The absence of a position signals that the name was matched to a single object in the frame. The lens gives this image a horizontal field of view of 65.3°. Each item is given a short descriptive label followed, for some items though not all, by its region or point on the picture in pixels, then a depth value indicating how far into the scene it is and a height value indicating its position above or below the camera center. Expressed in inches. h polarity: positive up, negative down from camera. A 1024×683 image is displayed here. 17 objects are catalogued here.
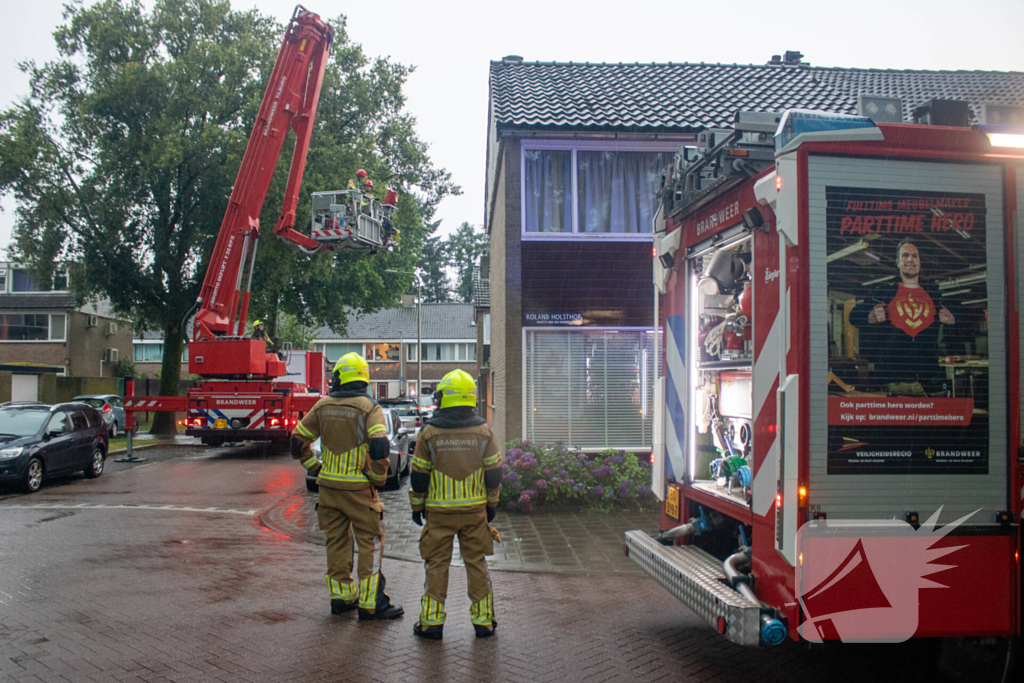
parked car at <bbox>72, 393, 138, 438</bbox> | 1074.2 -66.3
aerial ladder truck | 670.5 +72.5
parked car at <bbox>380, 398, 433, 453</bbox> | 740.6 -59.7
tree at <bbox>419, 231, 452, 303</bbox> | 3307.1 +358.9
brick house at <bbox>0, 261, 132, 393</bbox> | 1550.2 +72.1
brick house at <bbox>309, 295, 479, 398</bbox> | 2484.0 +46.7
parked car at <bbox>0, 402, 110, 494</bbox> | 497.4 -54.3
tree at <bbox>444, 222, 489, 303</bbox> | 3334.2 +454.2
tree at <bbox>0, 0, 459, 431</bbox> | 981.8 +253.5
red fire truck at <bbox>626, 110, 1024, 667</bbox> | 156.3 -5.8
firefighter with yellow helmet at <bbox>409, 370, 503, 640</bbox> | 217.9 -37.3
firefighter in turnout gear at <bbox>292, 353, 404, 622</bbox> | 235.5 -37.1
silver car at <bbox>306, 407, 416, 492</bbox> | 554.6 -68.4
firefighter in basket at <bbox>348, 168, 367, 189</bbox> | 652.9 +153.2
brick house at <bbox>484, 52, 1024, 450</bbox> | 495.2 +60.7
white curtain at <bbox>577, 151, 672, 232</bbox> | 508.4 +107.2
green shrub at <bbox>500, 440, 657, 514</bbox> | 418.6 -64.5
